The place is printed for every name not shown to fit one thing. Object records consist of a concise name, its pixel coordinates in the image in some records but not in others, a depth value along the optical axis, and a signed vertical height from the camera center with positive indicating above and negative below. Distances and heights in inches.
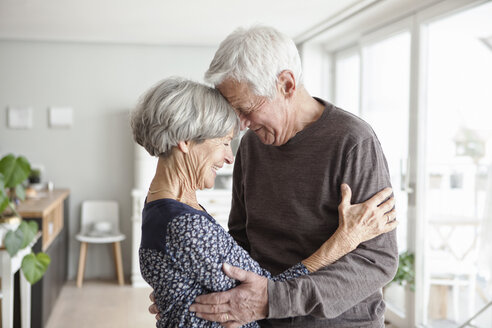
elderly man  52.7 -3.9
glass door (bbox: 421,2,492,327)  131.1 -3.6
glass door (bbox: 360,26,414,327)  166.7 +14.7
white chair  232.1 -32.9
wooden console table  165.9 -32.3
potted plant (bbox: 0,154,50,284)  130.7 -18.4
